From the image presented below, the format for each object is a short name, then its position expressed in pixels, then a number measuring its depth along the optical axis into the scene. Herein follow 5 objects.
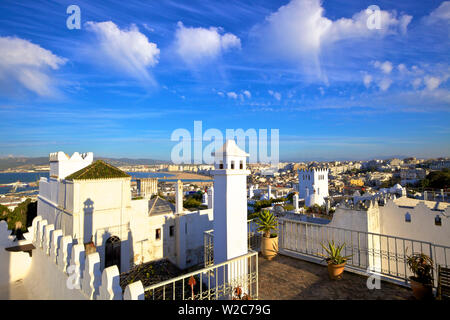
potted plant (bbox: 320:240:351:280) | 4.48
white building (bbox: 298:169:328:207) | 43.84
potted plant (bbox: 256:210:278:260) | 5.71
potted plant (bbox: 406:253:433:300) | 3.62
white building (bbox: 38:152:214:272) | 11.09
